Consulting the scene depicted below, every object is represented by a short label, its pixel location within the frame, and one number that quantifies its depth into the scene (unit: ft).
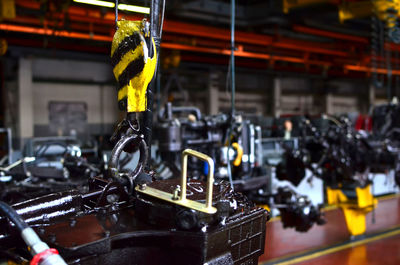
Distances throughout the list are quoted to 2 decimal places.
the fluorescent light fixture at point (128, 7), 6.52
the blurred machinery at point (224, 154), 12.68
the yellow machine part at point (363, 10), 16.71
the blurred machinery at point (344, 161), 14.74
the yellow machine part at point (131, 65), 5.02
